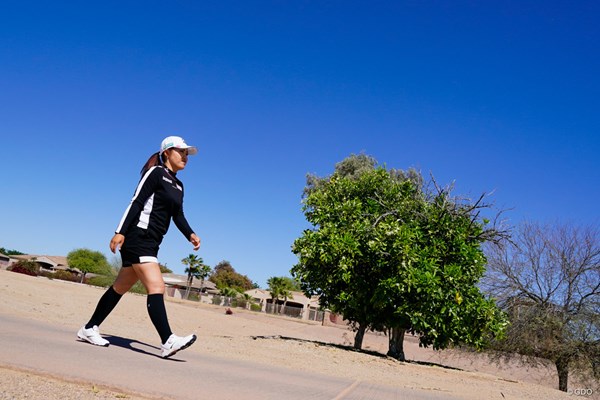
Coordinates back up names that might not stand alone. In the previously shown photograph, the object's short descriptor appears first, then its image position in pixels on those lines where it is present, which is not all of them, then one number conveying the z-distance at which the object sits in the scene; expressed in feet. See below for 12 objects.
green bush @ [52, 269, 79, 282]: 180.86
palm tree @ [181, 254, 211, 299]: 258.16
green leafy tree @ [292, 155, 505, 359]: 37.73
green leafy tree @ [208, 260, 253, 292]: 358.51
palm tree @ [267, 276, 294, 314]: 234.79
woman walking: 14.69
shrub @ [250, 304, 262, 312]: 209.96
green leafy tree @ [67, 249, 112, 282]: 272.51
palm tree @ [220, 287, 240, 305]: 236.63
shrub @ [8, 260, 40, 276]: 140.62
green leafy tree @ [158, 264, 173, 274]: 330.95
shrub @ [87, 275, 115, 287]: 146.20
